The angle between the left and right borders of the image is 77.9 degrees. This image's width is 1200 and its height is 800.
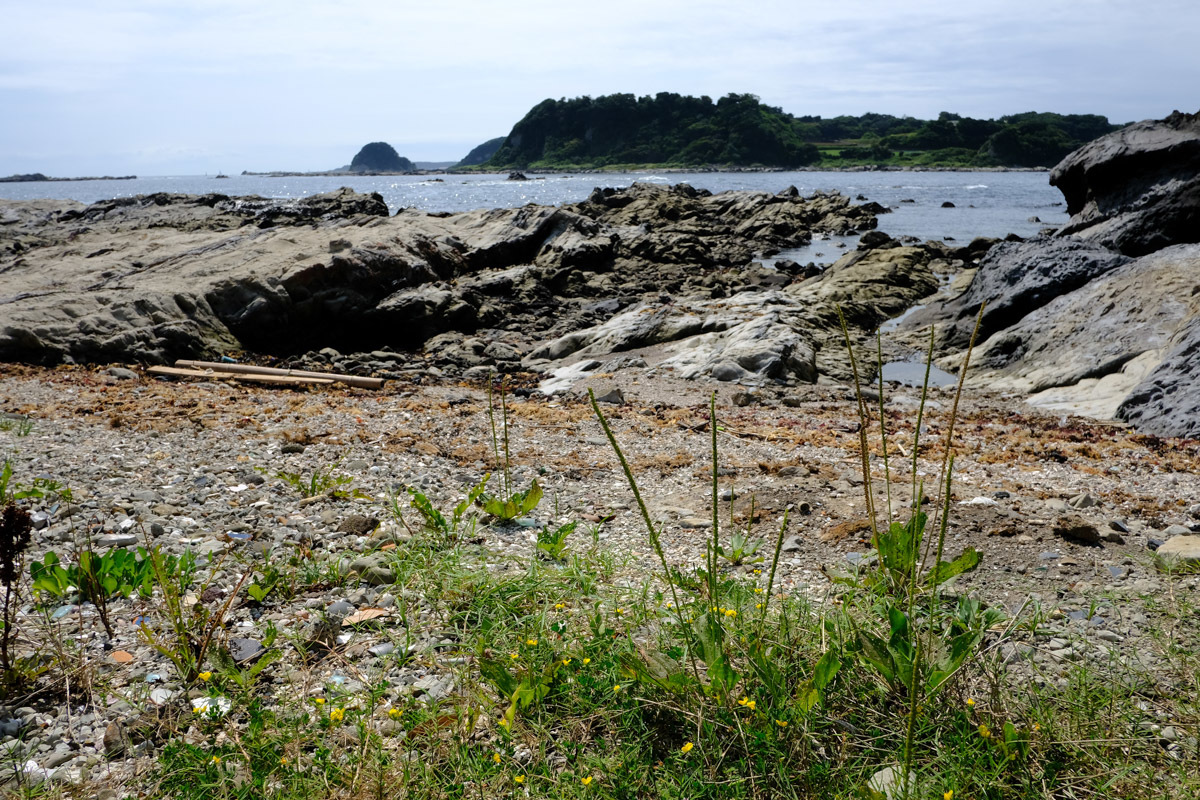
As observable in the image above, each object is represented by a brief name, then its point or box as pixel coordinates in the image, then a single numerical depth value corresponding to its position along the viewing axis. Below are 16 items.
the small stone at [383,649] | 3.44
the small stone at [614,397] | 10.28
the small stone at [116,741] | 2.78
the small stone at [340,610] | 3.80
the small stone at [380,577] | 4.13
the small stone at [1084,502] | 5.42
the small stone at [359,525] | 4.87
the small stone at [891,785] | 2.45
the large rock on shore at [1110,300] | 9.87
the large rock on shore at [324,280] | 13.23
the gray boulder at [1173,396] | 8.59
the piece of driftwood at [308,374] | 11.44
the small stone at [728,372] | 11.95
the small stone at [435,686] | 3.15
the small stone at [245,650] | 3.35
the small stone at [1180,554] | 4.02
